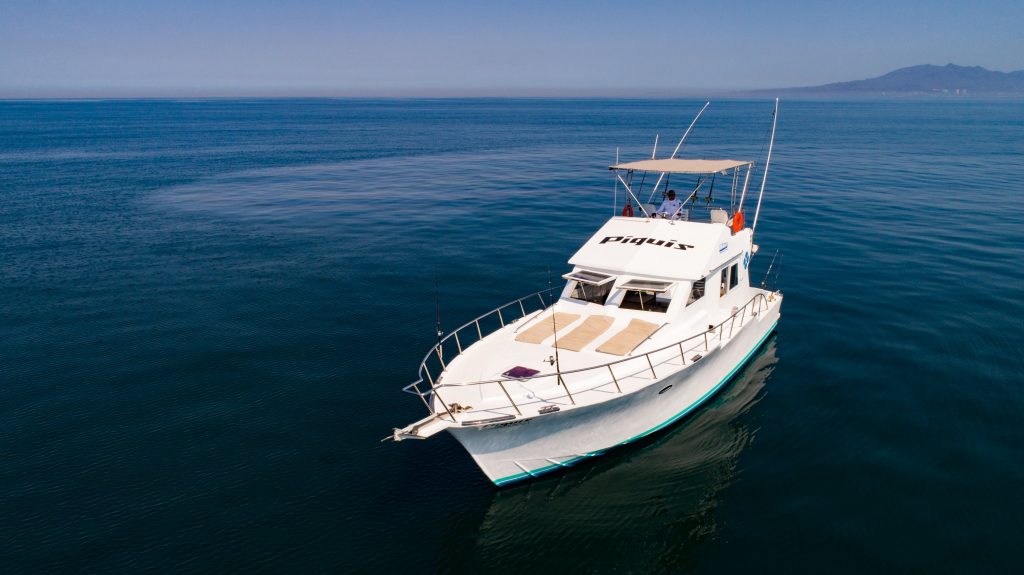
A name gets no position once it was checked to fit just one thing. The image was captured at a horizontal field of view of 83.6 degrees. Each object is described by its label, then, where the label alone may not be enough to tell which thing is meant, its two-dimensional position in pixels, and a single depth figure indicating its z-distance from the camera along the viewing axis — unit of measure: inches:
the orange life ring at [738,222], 777.5
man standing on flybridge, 791.1
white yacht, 510.6
